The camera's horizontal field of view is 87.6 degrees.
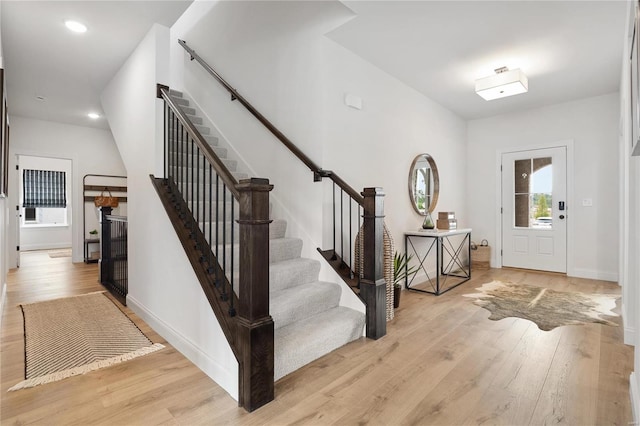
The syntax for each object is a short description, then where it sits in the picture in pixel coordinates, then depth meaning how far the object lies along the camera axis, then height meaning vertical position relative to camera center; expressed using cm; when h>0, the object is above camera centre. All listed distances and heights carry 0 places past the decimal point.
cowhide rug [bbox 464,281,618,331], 295 -95
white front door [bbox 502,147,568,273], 486 +3
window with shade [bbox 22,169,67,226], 858 +42
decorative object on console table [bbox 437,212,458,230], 438 -13
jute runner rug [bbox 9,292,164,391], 212 -97
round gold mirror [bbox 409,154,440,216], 429 +38
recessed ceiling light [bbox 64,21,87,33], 302 +172
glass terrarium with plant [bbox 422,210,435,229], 415 -14
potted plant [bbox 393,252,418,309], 324 -67
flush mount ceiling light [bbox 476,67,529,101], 356 +139
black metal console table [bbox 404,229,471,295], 400 -68
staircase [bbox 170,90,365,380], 208 -72
